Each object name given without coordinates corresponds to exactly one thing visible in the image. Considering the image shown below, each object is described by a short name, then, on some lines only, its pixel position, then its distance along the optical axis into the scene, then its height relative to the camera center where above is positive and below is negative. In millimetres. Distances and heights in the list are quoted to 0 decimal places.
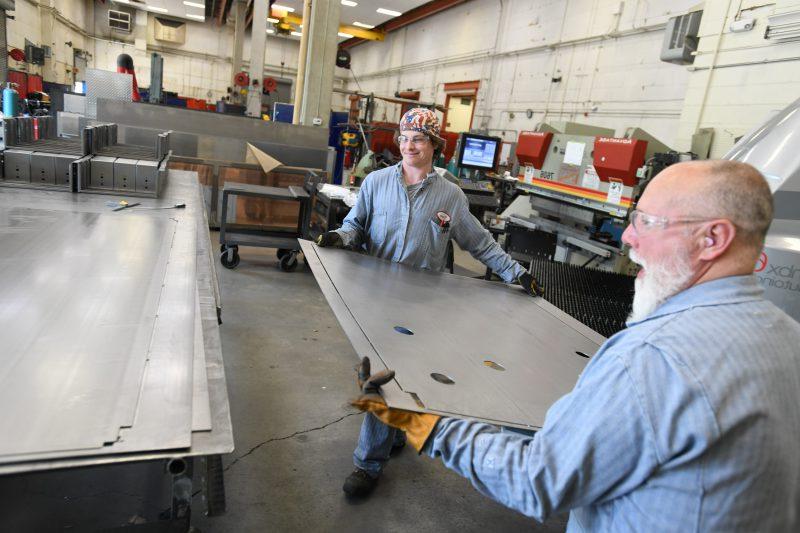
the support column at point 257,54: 10484 +1456
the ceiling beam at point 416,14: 12291 +3431
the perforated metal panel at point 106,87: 5875 +203
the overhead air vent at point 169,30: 18000 +2809
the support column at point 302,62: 6625 +900
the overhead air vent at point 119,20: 16531 +2671
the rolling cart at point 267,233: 4844 -1022
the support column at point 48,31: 11641 +1440
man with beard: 773 -313
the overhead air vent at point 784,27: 3742 +1258
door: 12594 +1045
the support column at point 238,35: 14570 +2563
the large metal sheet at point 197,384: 826 -556
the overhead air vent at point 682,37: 4684 +1350
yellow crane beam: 15320 +3237
